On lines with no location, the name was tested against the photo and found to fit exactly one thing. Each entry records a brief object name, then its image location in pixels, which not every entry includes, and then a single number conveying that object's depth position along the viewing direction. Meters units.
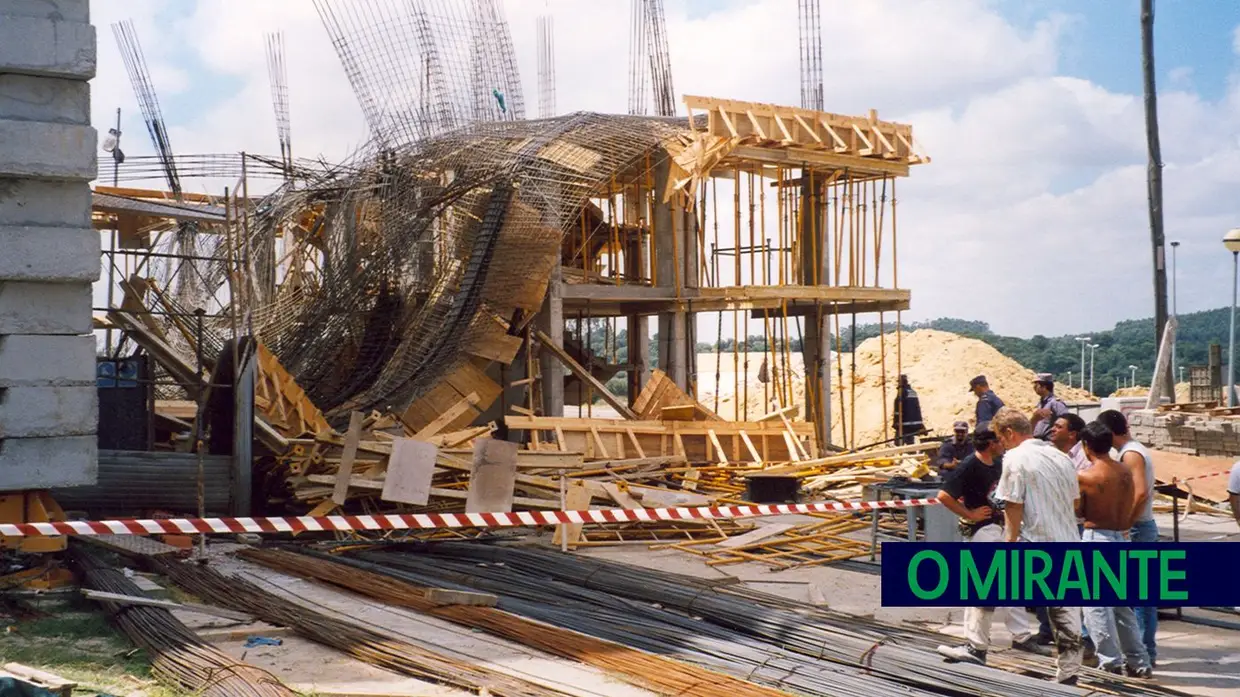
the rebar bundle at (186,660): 6.71
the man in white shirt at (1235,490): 8.28
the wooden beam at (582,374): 19.89
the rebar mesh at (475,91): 22.66
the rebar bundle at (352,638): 7.03
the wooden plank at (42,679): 6.45
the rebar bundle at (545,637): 6.89
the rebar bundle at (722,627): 6.94
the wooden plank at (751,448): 18.00
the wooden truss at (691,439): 17.86
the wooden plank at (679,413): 19.11
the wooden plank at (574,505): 12.62
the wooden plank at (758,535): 12.39
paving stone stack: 18.22
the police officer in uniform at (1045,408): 10.60
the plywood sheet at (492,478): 13.17
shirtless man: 7.39
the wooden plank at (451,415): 16.41
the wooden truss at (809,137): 20.55
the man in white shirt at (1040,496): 7.20
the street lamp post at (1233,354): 24.25
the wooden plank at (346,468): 13.11
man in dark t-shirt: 7.78
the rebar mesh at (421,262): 17.59
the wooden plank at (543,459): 14.44
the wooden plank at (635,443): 17.97
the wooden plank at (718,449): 17.86
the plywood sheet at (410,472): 13.02
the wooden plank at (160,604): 8.62
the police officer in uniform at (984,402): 12.97
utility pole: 20.53
